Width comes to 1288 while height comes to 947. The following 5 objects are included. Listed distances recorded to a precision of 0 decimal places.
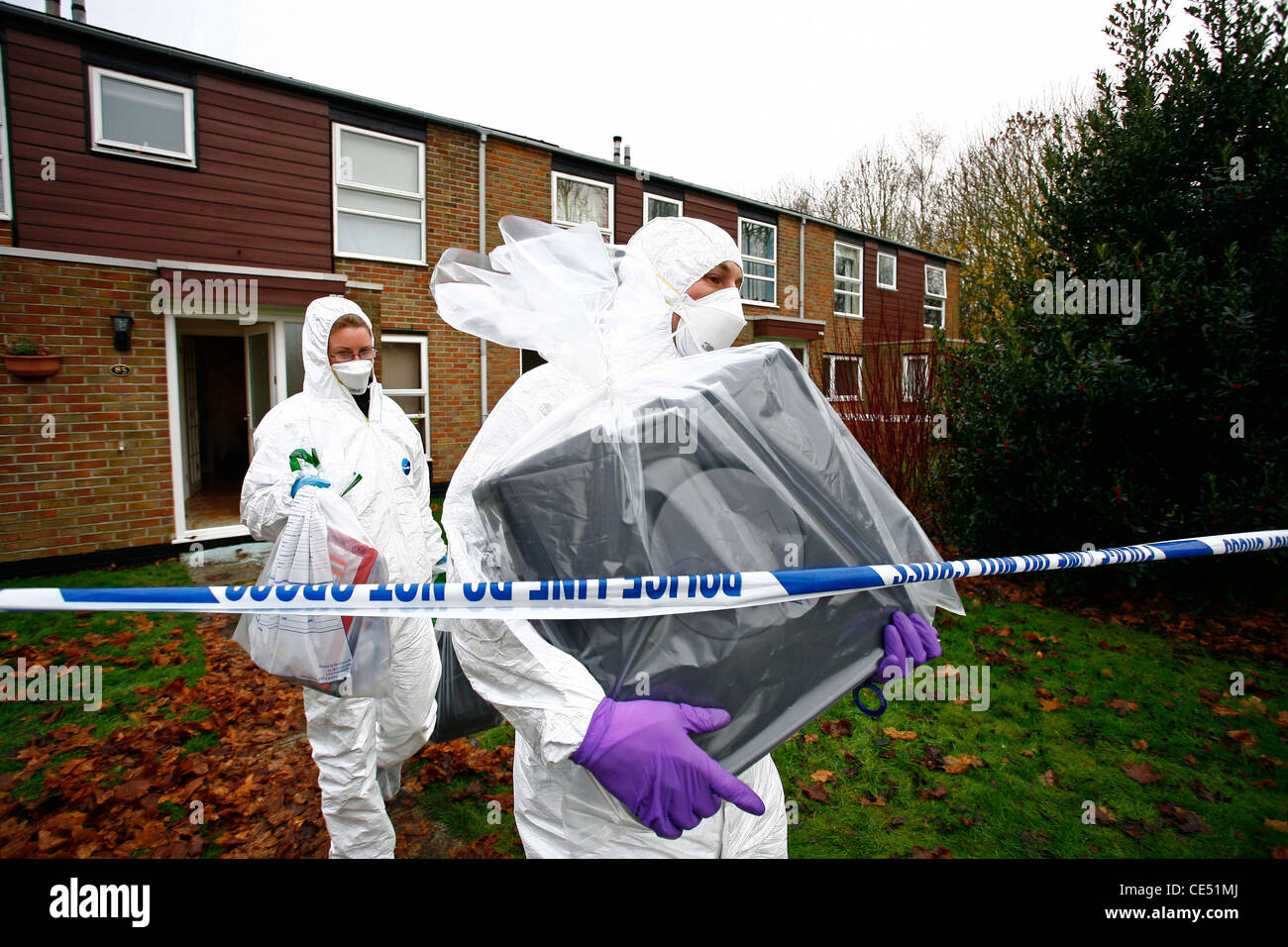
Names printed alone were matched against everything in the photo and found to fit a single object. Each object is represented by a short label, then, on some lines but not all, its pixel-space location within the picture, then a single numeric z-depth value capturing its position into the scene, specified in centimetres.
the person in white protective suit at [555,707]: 128
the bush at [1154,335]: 481
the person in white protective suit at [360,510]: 254
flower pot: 663
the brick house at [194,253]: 703
